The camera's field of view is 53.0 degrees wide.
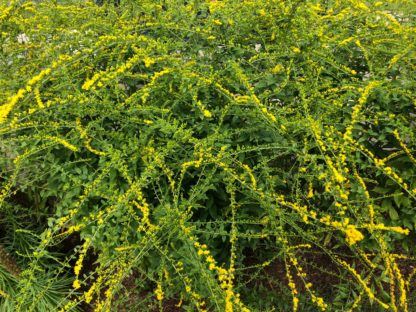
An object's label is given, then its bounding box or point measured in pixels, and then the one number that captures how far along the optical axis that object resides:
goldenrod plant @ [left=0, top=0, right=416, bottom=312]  2.10
